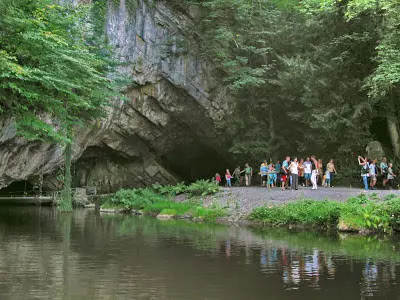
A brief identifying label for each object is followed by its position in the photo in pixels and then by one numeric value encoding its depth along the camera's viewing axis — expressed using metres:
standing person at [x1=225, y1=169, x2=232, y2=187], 32.28
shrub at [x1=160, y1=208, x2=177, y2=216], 24.75
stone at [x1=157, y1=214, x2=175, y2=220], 24.02
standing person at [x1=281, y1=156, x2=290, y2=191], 25.47
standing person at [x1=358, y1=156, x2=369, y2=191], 24.38
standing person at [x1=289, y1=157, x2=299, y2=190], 23.74
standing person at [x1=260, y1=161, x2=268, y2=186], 29.08
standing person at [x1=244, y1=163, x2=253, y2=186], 31.61
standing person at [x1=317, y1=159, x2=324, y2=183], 27.88
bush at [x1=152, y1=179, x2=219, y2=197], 26.98
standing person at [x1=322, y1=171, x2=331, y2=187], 26.72
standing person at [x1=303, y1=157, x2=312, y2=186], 26.12
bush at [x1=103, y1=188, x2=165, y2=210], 27.62
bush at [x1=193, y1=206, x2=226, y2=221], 22.77
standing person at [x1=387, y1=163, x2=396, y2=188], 24.94
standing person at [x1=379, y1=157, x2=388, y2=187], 25.30
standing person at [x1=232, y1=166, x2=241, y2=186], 34.16
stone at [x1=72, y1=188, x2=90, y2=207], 32.56
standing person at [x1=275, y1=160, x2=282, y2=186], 29.26
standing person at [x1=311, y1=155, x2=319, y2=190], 24.50
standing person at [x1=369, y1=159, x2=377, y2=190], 24.60
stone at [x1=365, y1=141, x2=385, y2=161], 28.33
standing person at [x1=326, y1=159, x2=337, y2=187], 26.25
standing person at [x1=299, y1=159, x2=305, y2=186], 27.00
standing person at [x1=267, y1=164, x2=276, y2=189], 28.16
